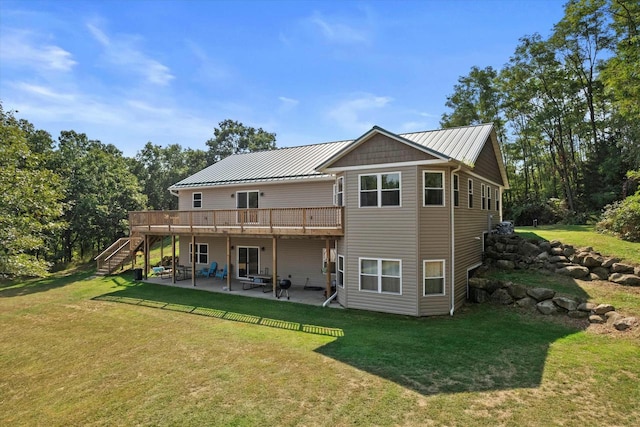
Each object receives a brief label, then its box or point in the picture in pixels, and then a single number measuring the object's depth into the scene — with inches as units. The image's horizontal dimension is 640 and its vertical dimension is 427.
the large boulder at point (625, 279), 461.3
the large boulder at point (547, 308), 434.6
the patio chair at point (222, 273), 773.9
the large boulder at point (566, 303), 424.8
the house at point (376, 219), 472.4
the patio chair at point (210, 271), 804.4
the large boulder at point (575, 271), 502.6
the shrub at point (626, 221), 573.2
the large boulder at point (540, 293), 451.5
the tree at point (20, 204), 440.8
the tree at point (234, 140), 2282.6
